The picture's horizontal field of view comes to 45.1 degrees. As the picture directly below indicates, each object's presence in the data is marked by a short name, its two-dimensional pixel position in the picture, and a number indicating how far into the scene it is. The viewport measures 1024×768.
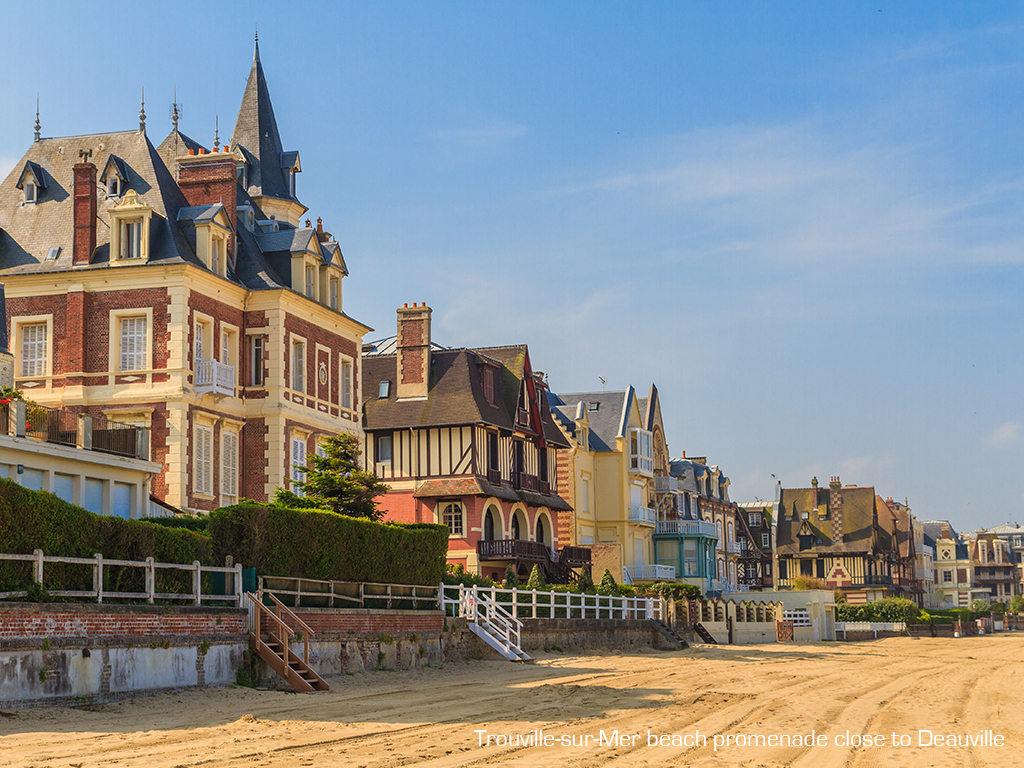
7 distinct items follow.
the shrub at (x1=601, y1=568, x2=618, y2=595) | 40.16
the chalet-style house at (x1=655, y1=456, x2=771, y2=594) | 62.44
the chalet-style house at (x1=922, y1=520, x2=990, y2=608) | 111.91
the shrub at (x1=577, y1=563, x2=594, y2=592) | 37.91
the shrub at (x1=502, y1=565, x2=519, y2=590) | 34.59
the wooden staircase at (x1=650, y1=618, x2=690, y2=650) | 38.16
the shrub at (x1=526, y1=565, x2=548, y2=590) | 34.99
